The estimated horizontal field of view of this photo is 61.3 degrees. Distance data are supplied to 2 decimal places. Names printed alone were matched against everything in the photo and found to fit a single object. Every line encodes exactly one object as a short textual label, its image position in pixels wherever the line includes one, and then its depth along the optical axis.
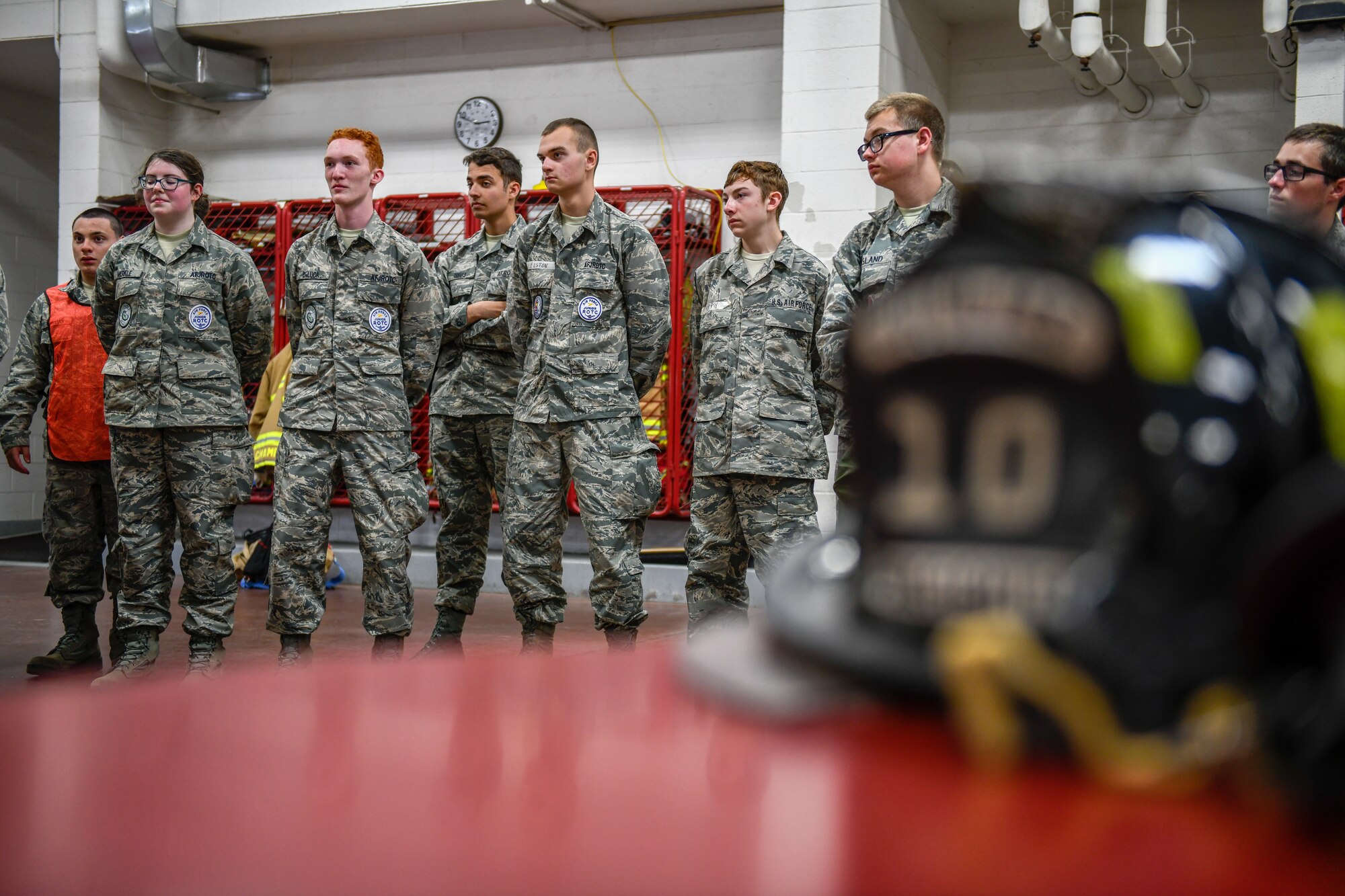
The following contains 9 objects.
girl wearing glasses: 3.51
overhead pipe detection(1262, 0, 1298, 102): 5.03
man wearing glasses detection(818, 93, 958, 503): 3.15
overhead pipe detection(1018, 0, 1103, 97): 5.27
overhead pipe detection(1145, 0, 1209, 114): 5.20
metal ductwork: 7.15
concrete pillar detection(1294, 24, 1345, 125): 4.81
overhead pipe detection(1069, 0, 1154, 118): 5.22
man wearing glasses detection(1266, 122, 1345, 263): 2.54
